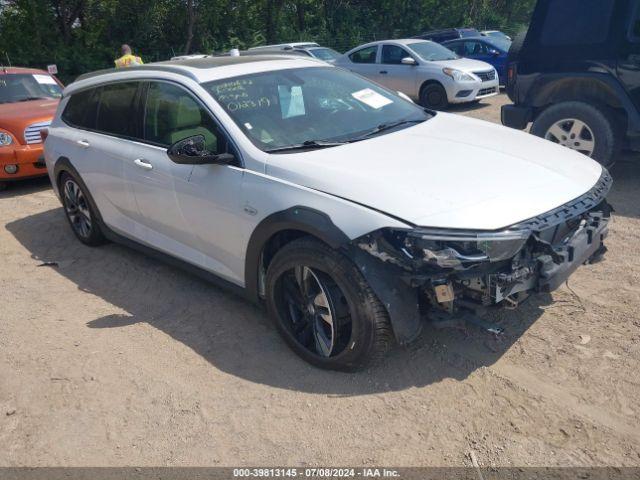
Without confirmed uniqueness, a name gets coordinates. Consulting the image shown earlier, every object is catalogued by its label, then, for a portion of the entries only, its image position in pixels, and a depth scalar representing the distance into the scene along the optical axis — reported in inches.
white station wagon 118.1
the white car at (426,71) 466.3
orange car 312.8
